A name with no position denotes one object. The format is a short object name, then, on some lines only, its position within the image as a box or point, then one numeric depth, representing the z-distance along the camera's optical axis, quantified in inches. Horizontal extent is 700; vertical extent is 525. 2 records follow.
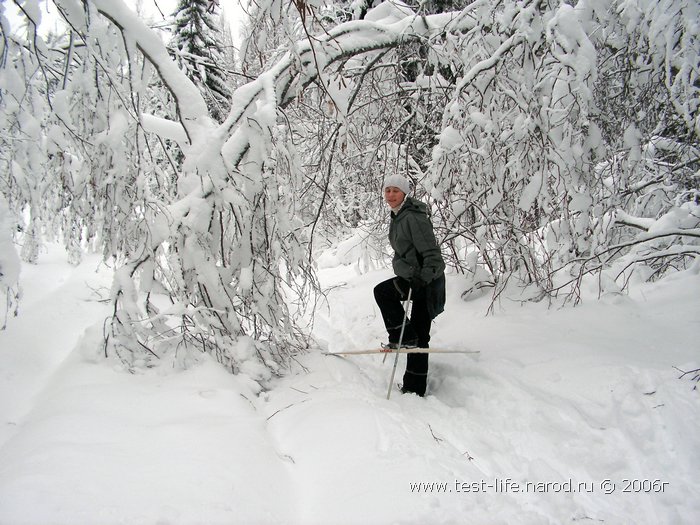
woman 129.4
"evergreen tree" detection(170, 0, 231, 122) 450.6
